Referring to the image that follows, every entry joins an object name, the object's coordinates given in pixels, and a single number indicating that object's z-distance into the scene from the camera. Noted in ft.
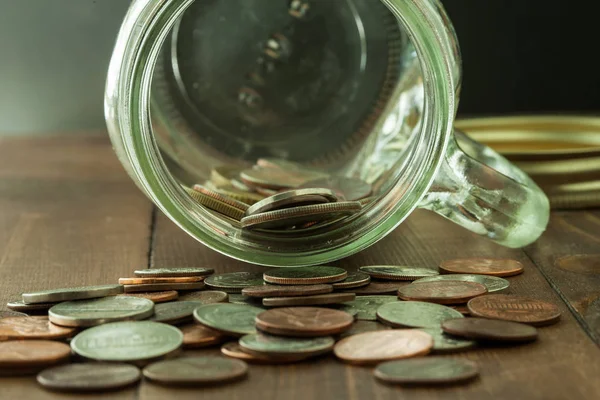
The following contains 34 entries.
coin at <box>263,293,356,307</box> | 0.98
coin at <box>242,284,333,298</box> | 1.00
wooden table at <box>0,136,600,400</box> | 0.87
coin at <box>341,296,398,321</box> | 0.99
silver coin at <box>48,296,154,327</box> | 0.96
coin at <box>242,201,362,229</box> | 1.03
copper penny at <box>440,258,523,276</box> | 1.10
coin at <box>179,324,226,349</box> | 0.93
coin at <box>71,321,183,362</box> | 0.90
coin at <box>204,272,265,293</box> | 1.05
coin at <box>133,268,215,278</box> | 1.06
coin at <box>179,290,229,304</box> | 1.01
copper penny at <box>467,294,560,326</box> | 0.97
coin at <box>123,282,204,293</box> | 1.03
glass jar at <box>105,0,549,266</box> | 1.15
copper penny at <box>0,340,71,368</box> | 0.90
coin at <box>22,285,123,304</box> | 1.00
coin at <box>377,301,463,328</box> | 0.96
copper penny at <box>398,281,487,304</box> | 1.01
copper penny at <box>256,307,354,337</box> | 0.92
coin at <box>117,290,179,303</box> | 1.02
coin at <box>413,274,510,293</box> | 1.06
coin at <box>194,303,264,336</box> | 0.94
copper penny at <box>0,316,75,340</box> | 0.95
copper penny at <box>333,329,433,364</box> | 0.90
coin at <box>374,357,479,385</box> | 0.87
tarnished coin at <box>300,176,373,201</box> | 1.18
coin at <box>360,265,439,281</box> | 1.07
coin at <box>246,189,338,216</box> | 1.04
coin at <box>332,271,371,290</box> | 1.04
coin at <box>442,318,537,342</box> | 0.93
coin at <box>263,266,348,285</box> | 1.02
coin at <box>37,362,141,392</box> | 0.86
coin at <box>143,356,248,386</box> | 0.87
